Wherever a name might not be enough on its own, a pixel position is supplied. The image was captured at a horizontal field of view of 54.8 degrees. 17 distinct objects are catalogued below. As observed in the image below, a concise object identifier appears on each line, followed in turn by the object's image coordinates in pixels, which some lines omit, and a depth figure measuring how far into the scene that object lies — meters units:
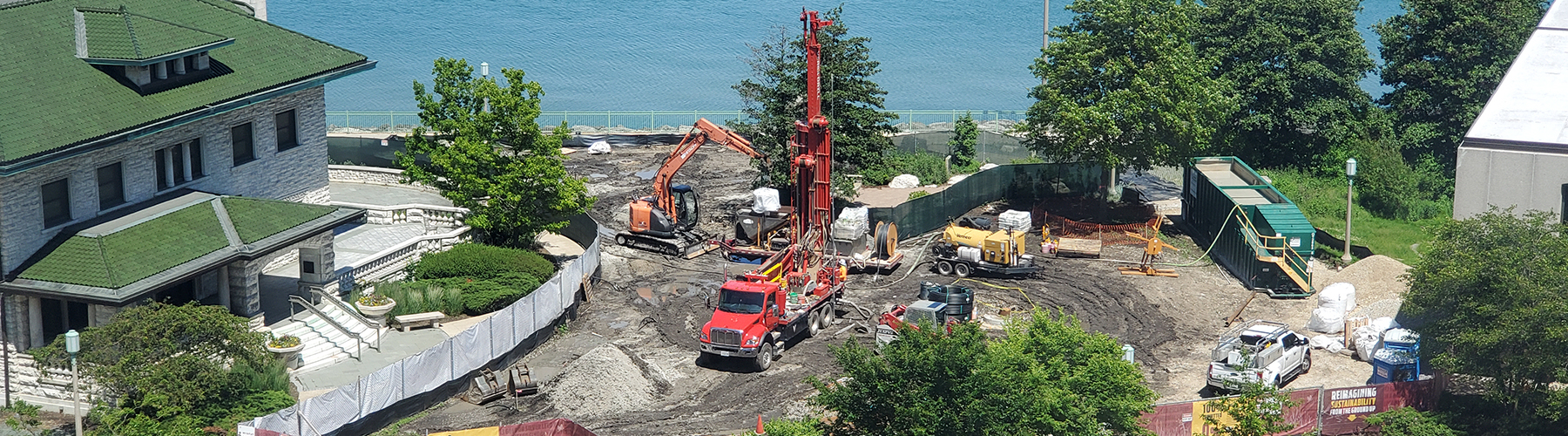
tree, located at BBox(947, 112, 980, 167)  68.31
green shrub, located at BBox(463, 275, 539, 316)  44.50
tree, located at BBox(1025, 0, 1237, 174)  55.62
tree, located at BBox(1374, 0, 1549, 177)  64.44
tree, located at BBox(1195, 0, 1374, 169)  64.19
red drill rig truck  41.16
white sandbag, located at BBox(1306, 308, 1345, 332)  44.75
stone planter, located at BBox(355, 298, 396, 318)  42.34
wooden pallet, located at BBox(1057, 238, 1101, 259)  53.62
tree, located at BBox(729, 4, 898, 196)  57.31
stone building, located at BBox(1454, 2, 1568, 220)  45.34
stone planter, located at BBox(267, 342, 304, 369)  38.38
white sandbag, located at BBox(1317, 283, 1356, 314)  45.38
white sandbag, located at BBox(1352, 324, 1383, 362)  42.28
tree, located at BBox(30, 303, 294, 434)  32.94
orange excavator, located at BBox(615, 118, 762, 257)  53.22
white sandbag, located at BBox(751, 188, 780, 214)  54.72
